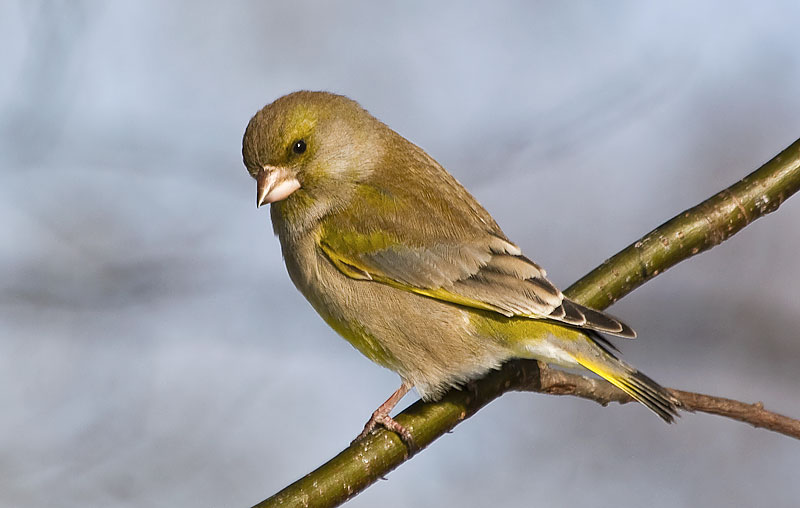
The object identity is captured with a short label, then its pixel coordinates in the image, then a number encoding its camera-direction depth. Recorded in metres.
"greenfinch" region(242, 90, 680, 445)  7.79
